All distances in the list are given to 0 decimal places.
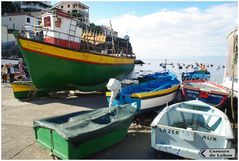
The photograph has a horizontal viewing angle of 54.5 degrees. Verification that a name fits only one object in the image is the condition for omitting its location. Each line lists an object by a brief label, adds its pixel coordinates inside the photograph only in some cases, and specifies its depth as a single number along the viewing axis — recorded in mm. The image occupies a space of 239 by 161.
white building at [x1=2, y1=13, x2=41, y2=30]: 47625
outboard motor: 6881
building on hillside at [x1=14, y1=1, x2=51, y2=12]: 70150
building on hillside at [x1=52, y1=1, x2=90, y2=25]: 53925
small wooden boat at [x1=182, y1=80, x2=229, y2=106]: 7861
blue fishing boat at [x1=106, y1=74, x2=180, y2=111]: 7238
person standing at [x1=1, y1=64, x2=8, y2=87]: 16375
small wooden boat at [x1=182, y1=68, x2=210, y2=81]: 17384
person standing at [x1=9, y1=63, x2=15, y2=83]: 16134
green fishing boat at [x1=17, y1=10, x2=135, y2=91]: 9734
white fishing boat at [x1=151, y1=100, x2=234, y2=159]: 4732
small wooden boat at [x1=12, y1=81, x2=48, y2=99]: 11258
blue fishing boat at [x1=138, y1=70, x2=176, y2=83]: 12258
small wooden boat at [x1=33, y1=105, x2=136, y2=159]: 4594
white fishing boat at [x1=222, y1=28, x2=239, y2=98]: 9559
